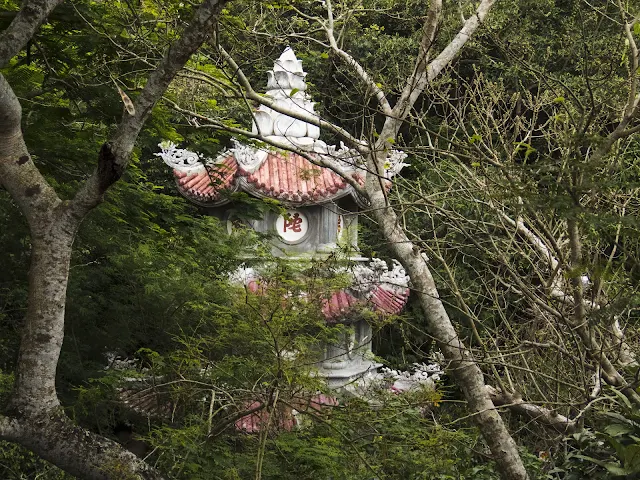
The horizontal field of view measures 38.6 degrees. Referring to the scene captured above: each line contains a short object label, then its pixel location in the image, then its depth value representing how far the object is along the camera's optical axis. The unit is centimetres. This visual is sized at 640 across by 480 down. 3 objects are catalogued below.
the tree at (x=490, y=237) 337
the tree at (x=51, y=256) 304
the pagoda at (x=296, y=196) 782
